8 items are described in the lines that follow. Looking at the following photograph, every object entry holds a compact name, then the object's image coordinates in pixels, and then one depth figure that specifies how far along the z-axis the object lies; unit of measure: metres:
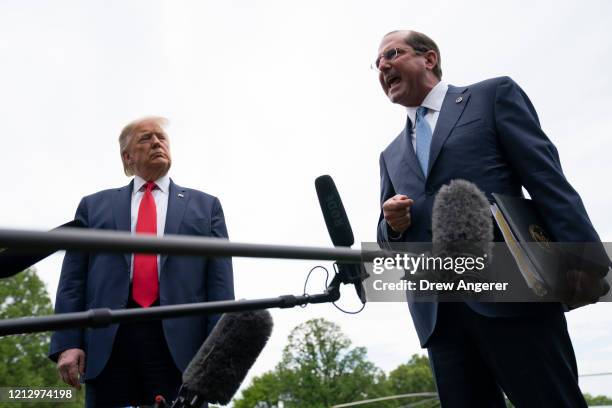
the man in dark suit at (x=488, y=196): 2.31
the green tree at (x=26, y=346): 27.91
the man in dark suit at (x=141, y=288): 3.16
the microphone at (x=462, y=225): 1.92
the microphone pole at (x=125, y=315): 1.47
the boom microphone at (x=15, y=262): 1.79
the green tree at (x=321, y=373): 41.34
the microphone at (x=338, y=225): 1.86
